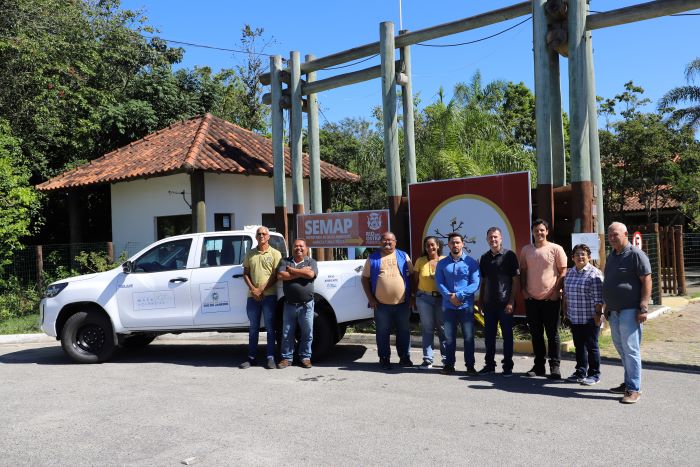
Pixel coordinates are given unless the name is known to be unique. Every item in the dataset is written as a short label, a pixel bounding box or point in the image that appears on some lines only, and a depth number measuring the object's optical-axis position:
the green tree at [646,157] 23.97
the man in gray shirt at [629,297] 6.02
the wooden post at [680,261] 14.43
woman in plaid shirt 6.59
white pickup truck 8.46
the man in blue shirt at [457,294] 7.31
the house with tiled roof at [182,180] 15.22
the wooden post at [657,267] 12.86
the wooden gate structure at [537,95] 9.05
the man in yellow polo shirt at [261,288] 8.13
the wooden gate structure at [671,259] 14.41
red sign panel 9.36
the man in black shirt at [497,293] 7.15
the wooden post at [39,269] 14.39
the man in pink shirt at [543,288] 6.96
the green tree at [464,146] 18.33
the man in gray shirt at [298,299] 7.98
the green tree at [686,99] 26.19
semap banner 10.95
